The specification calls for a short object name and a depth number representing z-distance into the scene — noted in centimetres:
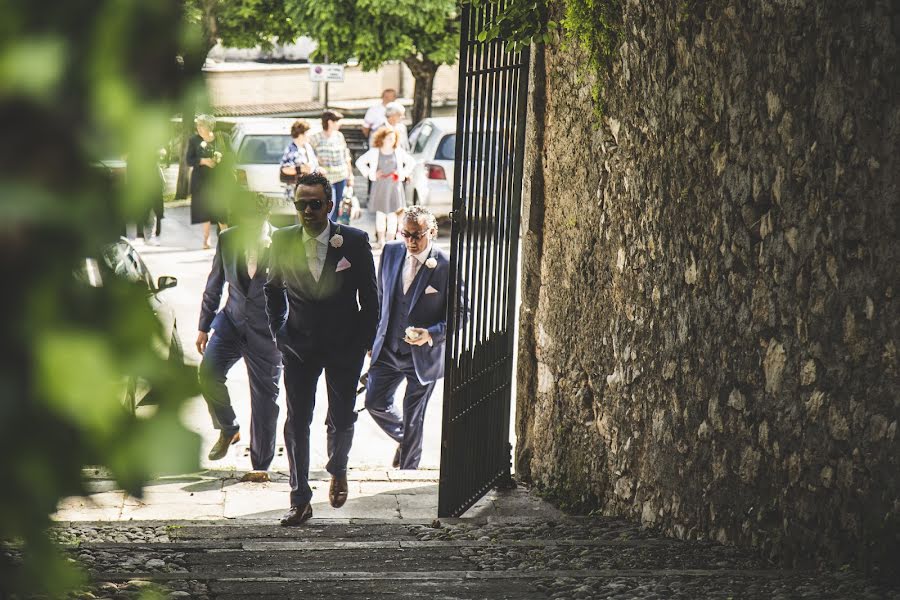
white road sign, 2814
